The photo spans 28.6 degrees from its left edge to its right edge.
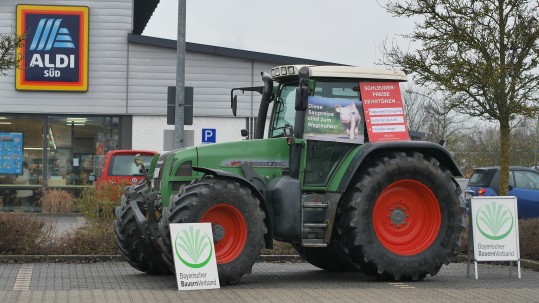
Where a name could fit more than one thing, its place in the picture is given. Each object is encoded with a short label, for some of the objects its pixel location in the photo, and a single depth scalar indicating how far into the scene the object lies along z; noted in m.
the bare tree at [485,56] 20.73
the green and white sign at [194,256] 12.31
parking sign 25.83
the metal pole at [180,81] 21.50
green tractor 12.93
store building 32.69
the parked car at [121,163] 24.39
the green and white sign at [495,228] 14.53
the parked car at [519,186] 25.88
